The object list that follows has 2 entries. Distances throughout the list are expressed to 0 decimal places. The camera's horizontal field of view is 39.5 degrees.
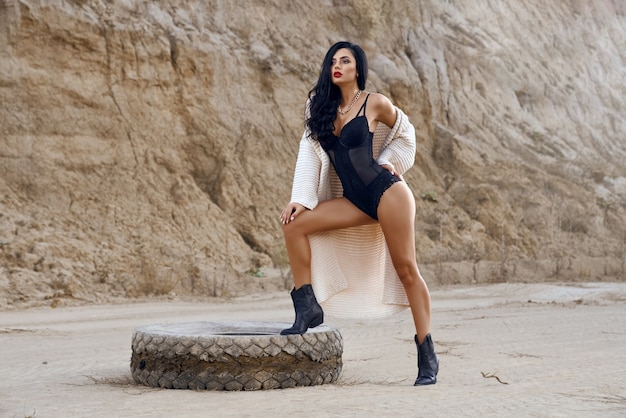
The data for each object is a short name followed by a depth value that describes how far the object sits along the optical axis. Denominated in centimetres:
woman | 583
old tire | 571
